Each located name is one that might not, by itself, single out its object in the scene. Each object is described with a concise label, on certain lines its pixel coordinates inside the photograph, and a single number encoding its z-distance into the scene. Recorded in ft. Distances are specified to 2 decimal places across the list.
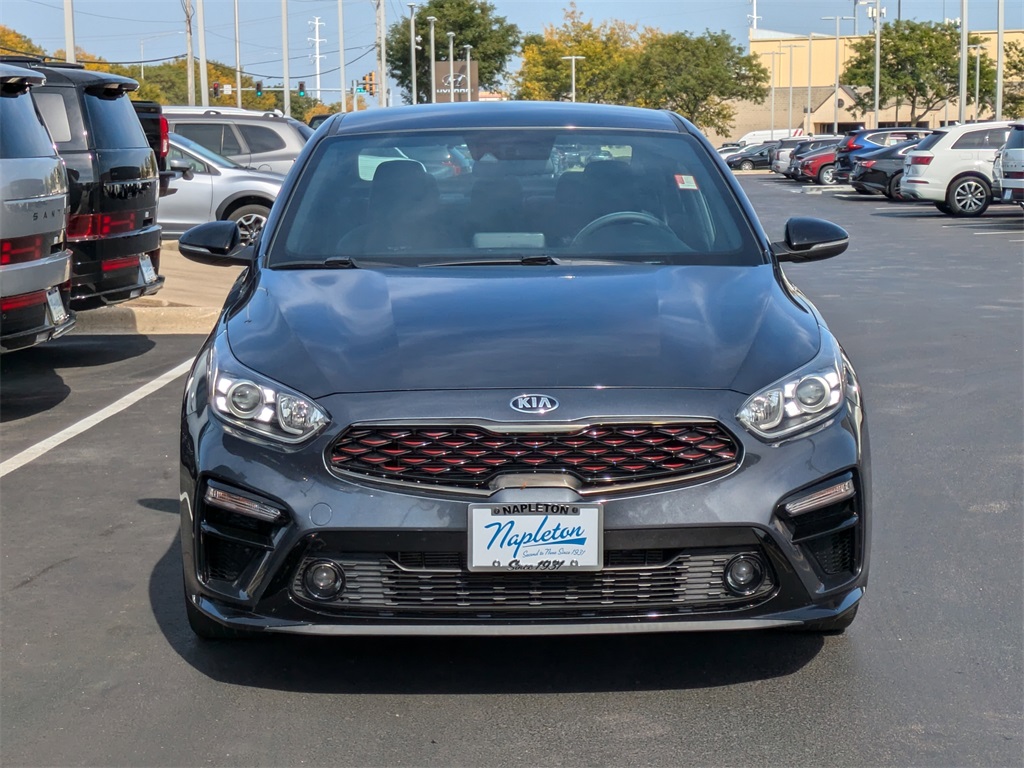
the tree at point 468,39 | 372.79
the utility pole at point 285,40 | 184.47
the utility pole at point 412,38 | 274.07
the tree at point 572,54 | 343.46
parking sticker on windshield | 16.93
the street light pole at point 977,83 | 224.66
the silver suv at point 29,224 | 24.67
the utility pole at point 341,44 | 227.20
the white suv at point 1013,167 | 75.97
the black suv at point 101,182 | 32.12
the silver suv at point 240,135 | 67.00
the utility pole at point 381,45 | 197.36
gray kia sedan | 11.76
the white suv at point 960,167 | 89.56
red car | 149.38
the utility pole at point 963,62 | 142.72
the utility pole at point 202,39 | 149.79
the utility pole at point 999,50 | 141.90
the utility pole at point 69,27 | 97.09
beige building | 357.20
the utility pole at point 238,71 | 194.80
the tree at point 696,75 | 285.84
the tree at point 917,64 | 252.21
